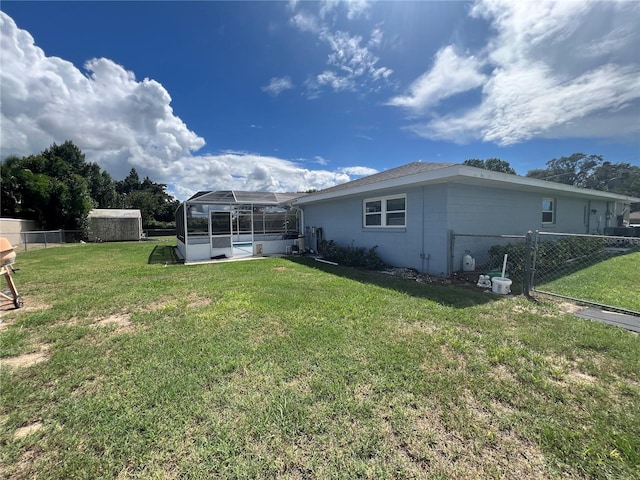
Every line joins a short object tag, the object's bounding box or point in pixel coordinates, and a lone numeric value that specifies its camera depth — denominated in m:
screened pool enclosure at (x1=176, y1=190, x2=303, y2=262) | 11.49
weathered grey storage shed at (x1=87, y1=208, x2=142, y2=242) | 22.80
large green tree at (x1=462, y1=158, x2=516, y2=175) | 39.81
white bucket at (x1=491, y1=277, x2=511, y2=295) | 5.23
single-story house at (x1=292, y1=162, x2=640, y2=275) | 6.91
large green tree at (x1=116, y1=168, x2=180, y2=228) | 36.56
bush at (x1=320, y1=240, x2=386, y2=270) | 8.58
